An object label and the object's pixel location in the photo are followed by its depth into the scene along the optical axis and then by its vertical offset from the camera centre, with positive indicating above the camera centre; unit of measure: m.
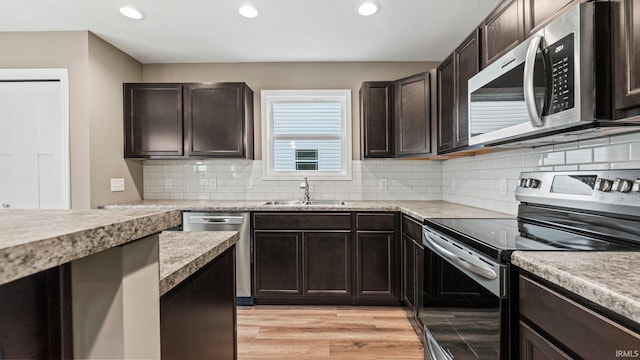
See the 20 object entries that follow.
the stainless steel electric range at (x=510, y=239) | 1.14 -0.27
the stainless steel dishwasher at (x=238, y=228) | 2.87 -0.47
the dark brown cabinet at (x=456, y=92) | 2.05 +0.61
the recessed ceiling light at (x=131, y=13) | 2.41 +1.28
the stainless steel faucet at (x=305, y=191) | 3.34 -0.16
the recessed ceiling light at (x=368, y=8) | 2.34 +1.26
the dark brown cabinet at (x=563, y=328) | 0.71 -0.39
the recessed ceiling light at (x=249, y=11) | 2.38 +1.27
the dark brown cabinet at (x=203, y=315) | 0.84 -0.43
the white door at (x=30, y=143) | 2.80 +0.31
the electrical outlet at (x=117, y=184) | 3.05 -0.06
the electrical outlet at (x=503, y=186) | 2.30 -0.08
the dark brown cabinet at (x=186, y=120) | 3.16 +0.57
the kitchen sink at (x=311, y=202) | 3.38 -0.27
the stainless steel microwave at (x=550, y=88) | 1.13 +0.36
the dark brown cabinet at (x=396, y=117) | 2.82 +0.55
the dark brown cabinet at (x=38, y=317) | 0.49 -0.22
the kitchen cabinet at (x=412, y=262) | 2.27 -0.67
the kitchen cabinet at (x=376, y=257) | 2.83 -0.73
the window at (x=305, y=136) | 3.49 +0.44
